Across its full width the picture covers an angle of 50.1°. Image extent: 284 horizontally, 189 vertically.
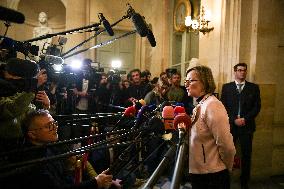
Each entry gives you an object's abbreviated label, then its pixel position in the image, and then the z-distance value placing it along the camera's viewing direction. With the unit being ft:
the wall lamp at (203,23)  17.71
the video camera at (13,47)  6.77
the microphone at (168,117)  7.10
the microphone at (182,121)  6.30
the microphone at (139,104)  9.14
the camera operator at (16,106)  5.16
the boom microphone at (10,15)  3.08
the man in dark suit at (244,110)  15.02
